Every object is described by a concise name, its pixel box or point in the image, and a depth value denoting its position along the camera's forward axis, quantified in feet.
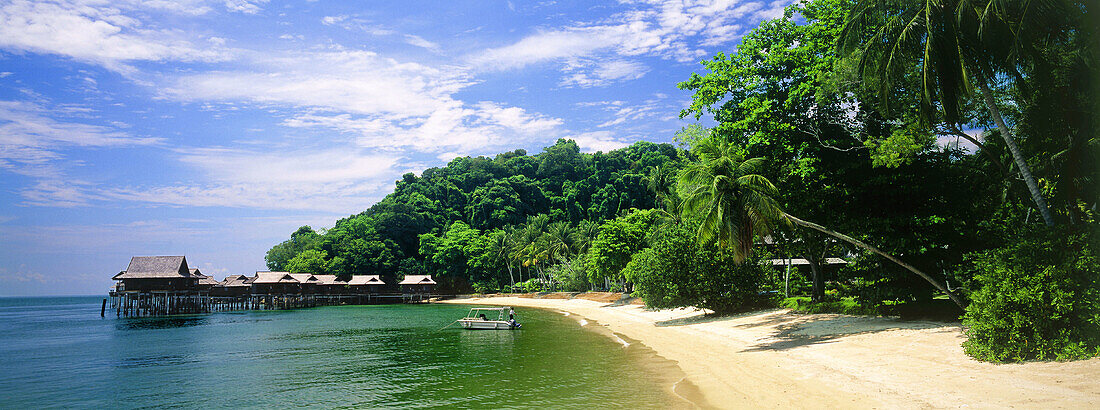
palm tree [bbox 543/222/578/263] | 263.59
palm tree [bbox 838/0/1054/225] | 48.44
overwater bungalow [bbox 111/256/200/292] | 214.69
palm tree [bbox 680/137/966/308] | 67.72
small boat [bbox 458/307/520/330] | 125.13
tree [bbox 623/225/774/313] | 99.76
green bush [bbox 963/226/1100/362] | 39.50
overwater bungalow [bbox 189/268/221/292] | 261.11
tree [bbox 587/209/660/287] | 177.37
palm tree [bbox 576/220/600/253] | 249.96
